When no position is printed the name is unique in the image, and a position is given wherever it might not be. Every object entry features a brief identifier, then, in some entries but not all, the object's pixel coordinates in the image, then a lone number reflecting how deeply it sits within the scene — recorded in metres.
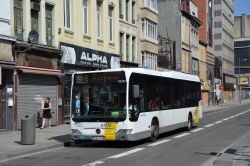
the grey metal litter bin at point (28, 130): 16.67
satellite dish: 24.20
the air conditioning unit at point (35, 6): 25.08
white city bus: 16.04
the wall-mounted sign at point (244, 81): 134.00
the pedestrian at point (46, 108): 24.77
